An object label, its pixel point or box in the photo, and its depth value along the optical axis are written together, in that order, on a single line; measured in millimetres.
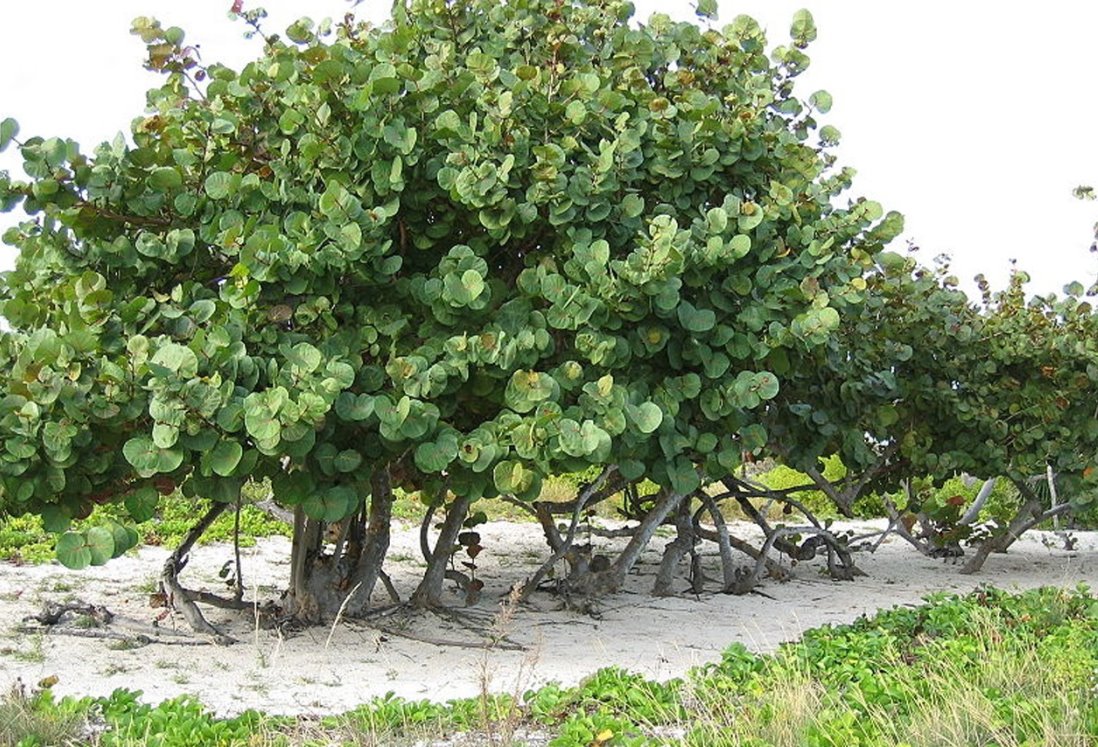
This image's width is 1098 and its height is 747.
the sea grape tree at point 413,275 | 4914
